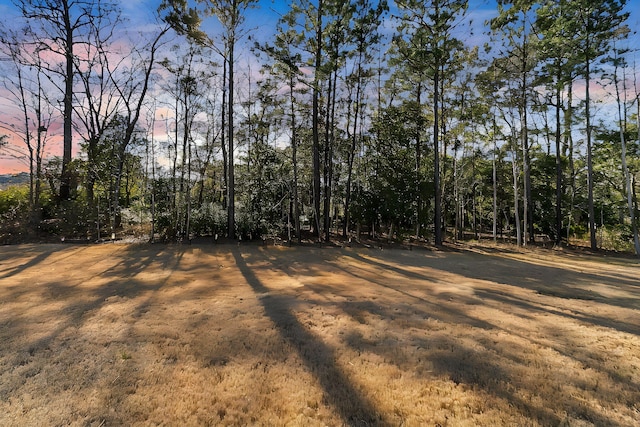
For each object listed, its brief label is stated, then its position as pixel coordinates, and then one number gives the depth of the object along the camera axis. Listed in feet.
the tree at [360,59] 49.57
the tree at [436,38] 45.83
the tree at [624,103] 45.98
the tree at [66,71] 52.26
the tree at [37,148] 48.67
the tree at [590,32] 46.65
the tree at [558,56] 48.78
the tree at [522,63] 52.95
